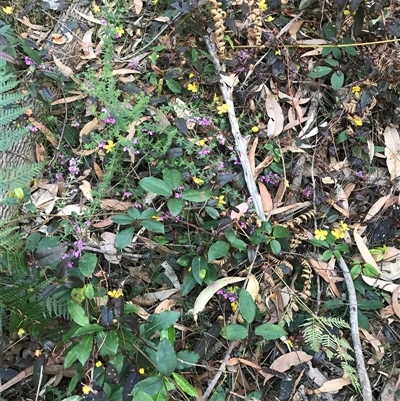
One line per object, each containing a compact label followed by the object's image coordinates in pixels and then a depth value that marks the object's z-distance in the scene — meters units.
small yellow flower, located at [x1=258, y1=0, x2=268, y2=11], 2.31
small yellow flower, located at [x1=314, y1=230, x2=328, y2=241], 1.95
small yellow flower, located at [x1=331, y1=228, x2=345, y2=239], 1.97
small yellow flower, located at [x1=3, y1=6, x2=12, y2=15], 2.38
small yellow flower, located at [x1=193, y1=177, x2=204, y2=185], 1.94
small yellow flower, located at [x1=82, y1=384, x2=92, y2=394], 1.47
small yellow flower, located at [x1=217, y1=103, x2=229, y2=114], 2.13
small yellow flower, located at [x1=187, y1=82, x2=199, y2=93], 2.17
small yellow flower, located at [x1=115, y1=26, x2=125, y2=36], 2.35
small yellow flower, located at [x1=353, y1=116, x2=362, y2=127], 2.17
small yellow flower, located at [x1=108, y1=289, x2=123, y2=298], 1.77
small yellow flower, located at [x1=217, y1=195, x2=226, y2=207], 1.92
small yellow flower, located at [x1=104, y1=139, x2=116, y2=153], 2.01
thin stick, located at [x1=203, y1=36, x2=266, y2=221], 2.01
